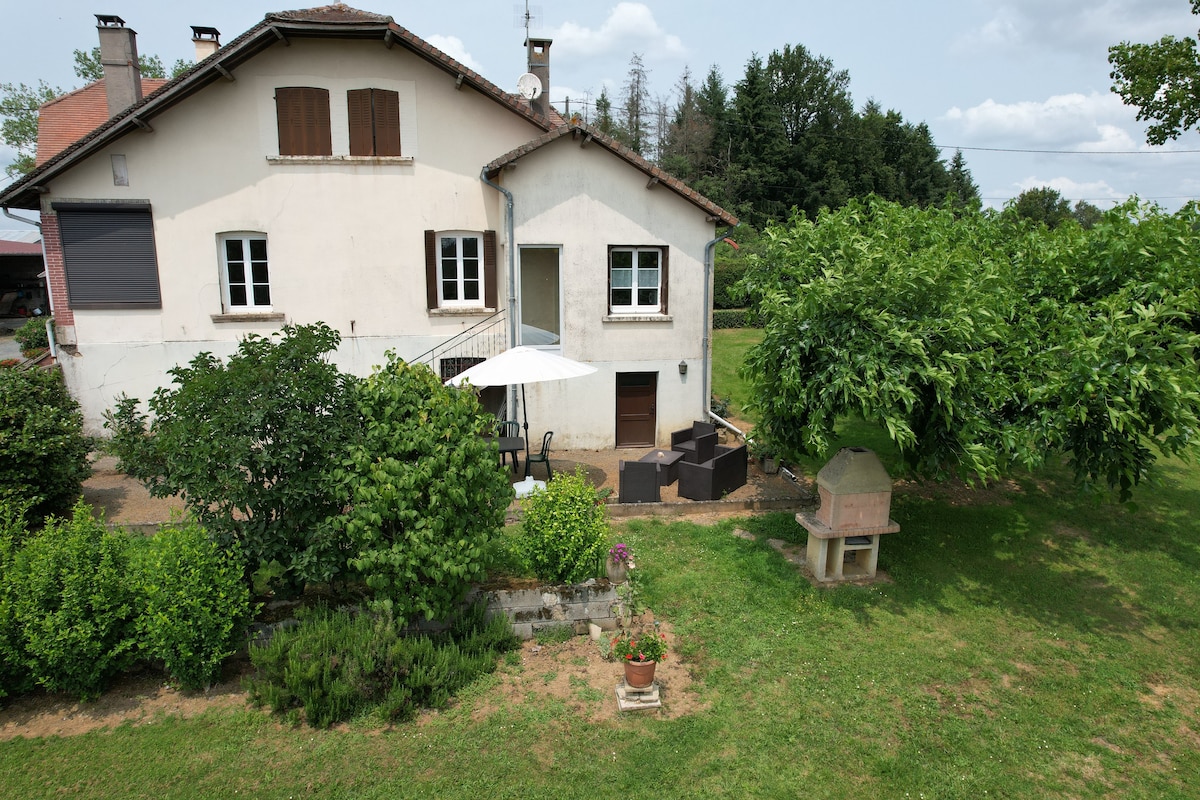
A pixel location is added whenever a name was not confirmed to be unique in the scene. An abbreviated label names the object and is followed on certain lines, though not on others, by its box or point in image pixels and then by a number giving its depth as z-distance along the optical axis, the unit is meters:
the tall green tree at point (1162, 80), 16.05
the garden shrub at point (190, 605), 6.74
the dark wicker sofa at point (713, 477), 12.47
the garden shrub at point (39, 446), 10.35
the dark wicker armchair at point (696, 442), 13.86
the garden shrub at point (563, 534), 8.05
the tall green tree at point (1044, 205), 62.16
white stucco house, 14.54
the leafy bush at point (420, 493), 7.07
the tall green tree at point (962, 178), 77.88
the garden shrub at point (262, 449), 7.23
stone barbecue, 9.34
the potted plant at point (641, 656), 7.00
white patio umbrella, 11.95
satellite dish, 16.72
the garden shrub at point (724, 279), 34.91
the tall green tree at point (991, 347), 7.70
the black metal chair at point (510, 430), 15.52
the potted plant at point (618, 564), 8.52
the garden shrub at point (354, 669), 6.70
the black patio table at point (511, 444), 13.27
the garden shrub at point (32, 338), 23.49
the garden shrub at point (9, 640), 6.57
